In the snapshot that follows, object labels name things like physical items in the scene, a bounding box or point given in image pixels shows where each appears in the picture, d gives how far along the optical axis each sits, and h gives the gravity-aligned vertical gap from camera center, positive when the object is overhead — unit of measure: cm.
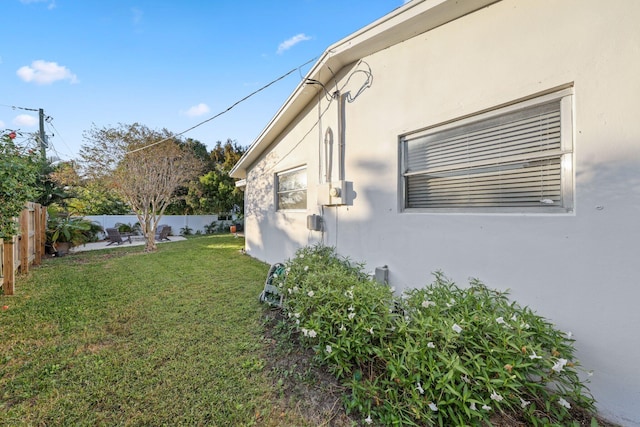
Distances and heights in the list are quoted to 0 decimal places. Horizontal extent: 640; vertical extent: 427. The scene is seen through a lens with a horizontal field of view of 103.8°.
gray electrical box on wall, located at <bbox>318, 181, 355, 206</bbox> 454 +31
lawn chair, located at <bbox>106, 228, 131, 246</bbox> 1191 -119
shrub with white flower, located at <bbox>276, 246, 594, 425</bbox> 179 -116
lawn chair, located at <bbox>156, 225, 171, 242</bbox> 1416 -132
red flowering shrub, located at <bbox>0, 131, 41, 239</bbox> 362 +54
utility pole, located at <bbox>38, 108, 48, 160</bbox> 1435 +528
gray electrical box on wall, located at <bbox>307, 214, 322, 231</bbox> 527 -27
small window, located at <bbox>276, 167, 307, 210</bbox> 628 +58
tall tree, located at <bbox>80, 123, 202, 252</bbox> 978 +184
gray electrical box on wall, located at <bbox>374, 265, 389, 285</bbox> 379 -100
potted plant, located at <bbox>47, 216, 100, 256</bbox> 886 -75
